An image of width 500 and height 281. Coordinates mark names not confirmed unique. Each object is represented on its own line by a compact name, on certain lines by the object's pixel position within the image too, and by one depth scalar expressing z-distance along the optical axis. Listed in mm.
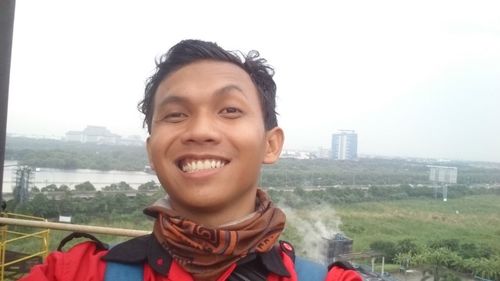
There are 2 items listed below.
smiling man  702
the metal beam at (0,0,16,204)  1635
